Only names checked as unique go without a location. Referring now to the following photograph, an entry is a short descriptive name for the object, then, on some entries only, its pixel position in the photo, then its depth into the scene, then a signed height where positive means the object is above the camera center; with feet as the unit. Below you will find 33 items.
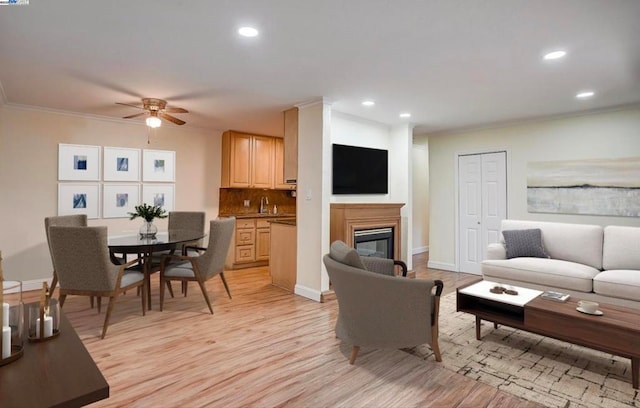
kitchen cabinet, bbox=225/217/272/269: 19.26 -2.18
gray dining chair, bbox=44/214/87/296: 12.35 -0.58
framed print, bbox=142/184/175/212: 17.69 +0.60
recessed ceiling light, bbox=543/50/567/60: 9.02 +4.11
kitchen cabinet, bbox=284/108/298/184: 14.75 +2.70
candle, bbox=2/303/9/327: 3.66 -1.18
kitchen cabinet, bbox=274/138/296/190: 21.24 +2.65
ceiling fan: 13.38 +3.89
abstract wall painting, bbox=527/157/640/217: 14.05 +0.91
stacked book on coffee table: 9.19 -2.47
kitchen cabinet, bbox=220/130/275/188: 19.51 +2.73
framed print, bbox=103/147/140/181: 16.52 +2.10
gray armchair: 7.62 -2.33
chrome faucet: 21.86 +0.16
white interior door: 17.69 +0.21
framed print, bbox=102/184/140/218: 16.52 +0.36
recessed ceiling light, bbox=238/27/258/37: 7.82 +4.08
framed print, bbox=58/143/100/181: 15.42 +2.03
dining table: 10.92 -1.23
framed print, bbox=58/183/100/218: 15.46 +0.33
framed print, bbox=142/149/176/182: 17.60 +2.18
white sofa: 10.96 -2.14
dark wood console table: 2.86 -1.60
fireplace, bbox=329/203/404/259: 14.12 -0.89
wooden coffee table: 7.38 -2.77
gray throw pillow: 13.85 -1.51
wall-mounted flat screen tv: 15.17 +1.74
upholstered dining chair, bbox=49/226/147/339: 9.69 -1.68
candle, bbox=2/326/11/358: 3.43 -1.39
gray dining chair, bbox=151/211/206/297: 15.56 -0.67
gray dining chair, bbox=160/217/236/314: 11.97 -2.07
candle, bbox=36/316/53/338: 4.01 -1.43
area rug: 7.09 -3.89
